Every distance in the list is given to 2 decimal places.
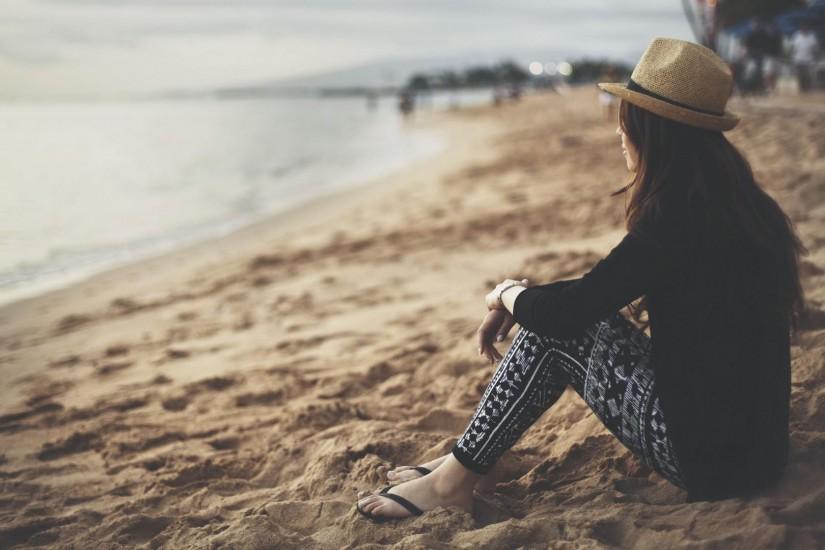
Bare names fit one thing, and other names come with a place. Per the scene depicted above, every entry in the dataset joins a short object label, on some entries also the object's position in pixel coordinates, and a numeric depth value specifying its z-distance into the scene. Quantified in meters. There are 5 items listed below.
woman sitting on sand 1.68
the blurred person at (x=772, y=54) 17.03
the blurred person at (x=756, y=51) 17.12
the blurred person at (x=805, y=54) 15.24
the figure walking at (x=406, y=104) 45.16
